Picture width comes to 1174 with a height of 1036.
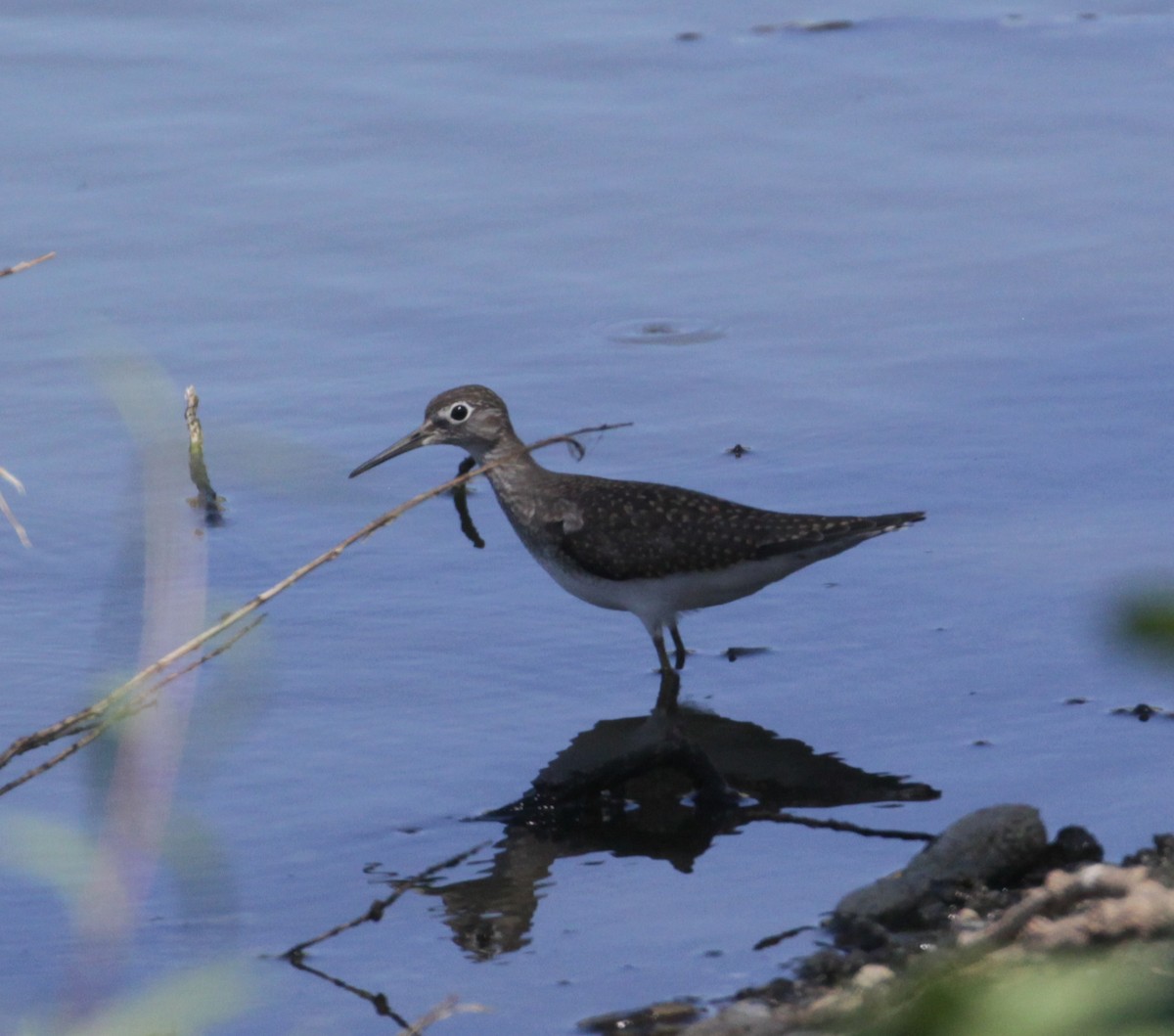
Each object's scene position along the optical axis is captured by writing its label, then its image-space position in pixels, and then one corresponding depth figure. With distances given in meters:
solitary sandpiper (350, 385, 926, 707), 12.93
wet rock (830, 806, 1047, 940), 9.44
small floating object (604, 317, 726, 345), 18.19
